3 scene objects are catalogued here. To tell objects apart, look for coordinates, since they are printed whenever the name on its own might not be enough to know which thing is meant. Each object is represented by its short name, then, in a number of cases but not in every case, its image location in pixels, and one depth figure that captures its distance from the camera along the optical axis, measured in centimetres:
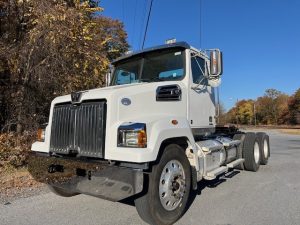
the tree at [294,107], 5341
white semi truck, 291
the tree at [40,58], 607
